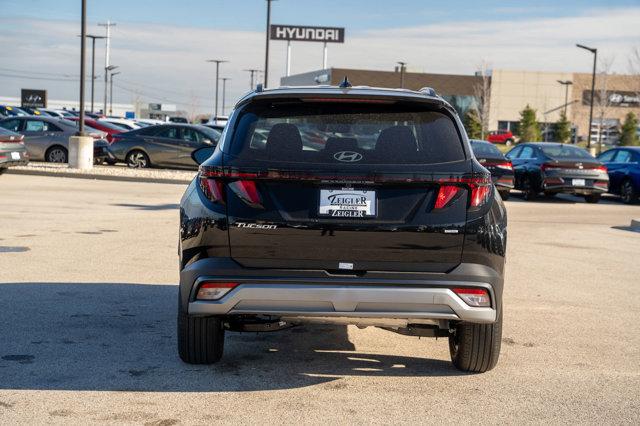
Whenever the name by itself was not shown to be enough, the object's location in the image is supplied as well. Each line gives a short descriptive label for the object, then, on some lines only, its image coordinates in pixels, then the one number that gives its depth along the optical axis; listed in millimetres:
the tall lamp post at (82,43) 27047
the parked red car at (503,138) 85288
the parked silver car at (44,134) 29062
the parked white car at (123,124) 38325
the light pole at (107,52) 88531
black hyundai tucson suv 5320
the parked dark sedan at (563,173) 24062
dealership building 96500
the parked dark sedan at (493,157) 22398
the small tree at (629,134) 68562
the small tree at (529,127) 77250
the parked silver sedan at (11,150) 23484
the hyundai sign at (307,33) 90062
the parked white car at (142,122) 52281
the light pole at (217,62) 96375
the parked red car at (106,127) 32984
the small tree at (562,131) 79062
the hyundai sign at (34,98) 85562
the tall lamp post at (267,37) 38025
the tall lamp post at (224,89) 123412
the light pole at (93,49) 68562
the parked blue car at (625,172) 25609
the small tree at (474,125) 83438
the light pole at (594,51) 45875
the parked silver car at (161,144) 28875
